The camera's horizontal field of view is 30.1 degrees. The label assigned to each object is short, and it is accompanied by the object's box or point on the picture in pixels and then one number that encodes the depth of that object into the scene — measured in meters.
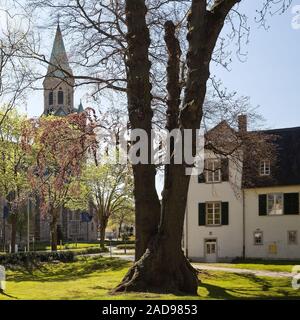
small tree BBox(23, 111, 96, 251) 19.05
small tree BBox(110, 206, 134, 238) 75.09
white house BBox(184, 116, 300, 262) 37.28
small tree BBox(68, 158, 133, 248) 51.16
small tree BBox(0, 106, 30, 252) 40.06
